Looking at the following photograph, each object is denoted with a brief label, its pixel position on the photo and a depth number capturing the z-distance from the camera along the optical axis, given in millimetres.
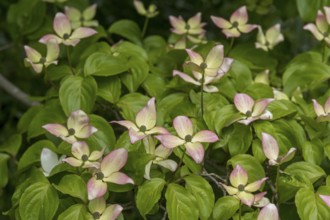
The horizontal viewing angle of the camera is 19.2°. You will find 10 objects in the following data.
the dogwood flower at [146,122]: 1207
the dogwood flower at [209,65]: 1256
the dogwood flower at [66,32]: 1342
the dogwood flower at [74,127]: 1228
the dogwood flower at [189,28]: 1459
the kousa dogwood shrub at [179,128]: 1176
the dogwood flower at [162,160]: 1197
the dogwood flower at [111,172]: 1164
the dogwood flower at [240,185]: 1174
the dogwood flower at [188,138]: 1172
